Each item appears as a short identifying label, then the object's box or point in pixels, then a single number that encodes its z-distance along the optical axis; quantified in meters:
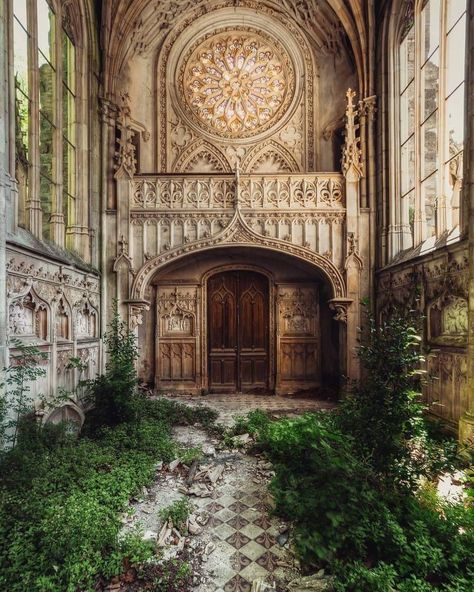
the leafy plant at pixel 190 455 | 5.04
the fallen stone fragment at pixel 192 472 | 4.56
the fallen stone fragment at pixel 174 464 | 4.89
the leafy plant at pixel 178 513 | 3.62
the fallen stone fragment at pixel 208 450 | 5.38
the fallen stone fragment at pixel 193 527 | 3.55
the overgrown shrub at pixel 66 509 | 2.77
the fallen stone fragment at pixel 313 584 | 2.71
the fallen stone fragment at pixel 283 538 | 3.37
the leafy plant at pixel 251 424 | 6.04
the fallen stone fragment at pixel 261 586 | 2.79
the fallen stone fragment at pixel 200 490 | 4.25
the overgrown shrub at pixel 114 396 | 6.15
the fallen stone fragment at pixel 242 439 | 5.71
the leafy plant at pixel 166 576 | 2.78
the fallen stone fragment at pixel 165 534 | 3.33
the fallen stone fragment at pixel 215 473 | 4.55
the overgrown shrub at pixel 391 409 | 3.37
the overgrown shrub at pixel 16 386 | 4.26
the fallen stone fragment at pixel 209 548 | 3.25
